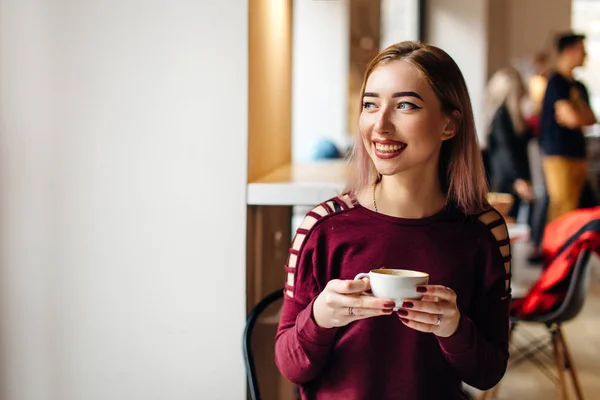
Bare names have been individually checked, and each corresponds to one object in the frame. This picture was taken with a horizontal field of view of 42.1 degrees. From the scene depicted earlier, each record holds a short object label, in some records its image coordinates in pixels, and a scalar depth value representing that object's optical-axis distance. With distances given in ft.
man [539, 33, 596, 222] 15.17
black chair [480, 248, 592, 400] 8.34
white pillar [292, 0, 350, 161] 26.14
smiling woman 4.29
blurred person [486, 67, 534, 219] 16.05
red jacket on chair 8.29
